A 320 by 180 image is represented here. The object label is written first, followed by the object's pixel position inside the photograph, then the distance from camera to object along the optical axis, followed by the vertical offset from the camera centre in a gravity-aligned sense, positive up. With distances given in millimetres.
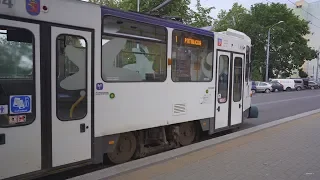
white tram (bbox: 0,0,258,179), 4207 -43
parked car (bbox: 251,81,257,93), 38397 -670
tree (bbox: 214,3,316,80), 51125 +7546
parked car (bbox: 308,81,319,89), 54131 -380
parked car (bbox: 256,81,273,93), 39031 -554
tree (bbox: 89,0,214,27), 21625 +5464
